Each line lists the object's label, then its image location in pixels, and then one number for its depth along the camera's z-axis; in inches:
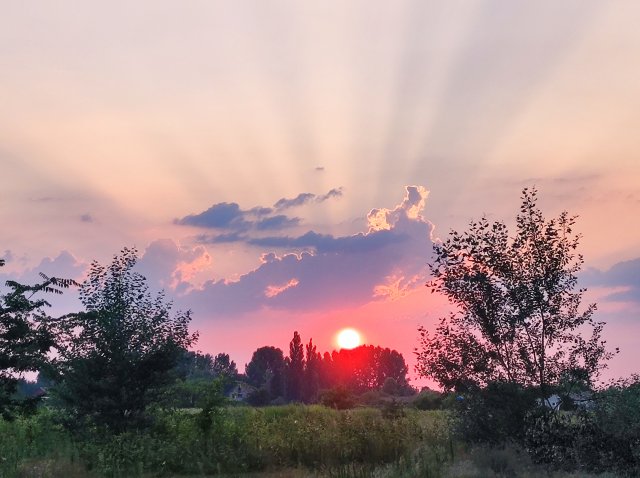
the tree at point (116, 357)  825.5
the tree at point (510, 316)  733.3
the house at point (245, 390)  3890.5
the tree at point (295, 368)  4687.5
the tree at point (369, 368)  6077.8
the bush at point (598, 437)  645.9
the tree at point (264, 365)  5337.6
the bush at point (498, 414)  707.4
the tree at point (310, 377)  4621.1
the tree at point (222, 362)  5844.0
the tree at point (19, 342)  748.6
